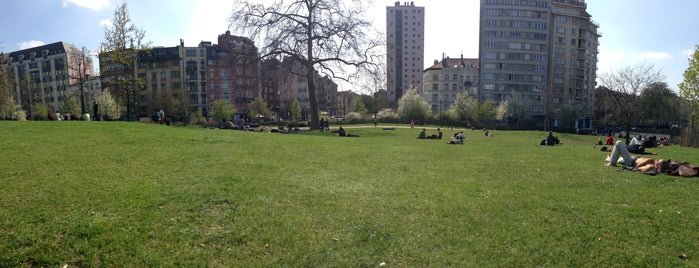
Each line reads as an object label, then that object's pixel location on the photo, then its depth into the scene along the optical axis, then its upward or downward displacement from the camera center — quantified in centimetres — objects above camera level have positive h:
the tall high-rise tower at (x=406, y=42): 14738 +2772
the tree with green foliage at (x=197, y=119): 6657 -84
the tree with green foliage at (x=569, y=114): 8300 -20
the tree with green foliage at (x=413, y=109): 7194 +86
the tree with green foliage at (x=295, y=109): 9044 +116
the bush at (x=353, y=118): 7256 -81
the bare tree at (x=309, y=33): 3441 +732
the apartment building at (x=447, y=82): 10300 +834
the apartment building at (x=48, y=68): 10700 +1370
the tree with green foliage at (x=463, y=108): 6956 +100
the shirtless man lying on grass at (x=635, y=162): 1188 -159
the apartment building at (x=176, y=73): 9306 +1006
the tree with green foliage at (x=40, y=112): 6218 +46
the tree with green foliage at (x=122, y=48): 3419 +611
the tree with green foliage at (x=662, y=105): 8894 +182
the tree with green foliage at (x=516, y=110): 7688 +65
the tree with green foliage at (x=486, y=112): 6888 +24
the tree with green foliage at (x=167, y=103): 7775 +229
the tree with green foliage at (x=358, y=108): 7618 +142
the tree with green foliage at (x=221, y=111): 6919 +57
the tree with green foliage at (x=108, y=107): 5556 +109
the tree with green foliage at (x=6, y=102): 4025 +141
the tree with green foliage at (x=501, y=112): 7414 +25
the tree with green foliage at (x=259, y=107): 9154 +167
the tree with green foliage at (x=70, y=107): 5922 +118
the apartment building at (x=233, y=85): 9506 +735
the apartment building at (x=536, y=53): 9100 +1472
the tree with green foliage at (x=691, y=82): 3417 +277
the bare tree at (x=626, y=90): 5056 +316
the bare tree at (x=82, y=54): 4615 +763
